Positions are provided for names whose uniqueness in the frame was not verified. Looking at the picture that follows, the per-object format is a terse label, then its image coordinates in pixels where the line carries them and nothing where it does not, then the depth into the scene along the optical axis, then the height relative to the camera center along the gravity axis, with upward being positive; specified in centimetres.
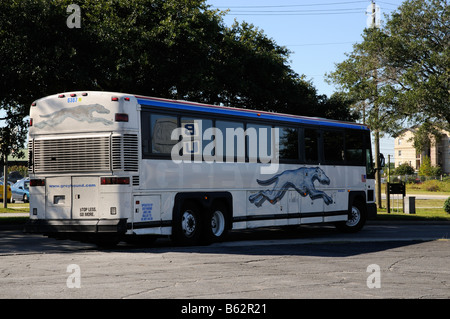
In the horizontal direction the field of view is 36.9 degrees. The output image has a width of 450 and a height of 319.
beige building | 13825 +574
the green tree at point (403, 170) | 11738 +219
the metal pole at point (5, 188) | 2942 +4
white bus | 1422 +42
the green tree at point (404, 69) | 3659 +639
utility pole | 3469 +461
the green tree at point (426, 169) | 11006 +215
